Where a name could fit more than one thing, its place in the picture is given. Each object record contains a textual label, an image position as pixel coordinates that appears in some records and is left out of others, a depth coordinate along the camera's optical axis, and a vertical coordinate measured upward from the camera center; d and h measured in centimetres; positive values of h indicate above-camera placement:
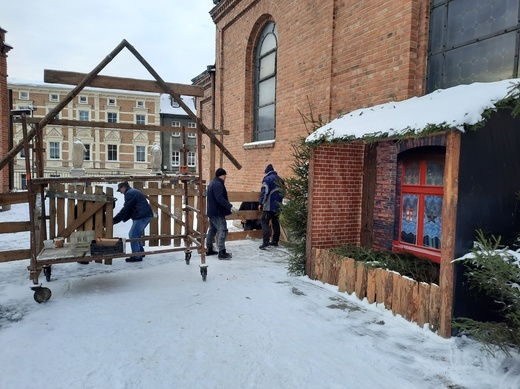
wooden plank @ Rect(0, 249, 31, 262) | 584 -140
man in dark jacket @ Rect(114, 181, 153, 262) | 628 -71
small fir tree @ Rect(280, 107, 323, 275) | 585 -60
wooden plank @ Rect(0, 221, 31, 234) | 581 -91
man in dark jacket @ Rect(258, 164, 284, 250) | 782 -51
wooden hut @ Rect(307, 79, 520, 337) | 353 -2
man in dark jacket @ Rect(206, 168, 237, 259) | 669 -62
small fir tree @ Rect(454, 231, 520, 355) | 301 -91
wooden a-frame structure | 455 +75
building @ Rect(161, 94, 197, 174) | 4112 +475
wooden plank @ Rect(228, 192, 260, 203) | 863 -49
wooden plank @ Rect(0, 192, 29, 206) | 598 -45
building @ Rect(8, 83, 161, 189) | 3800 +474
